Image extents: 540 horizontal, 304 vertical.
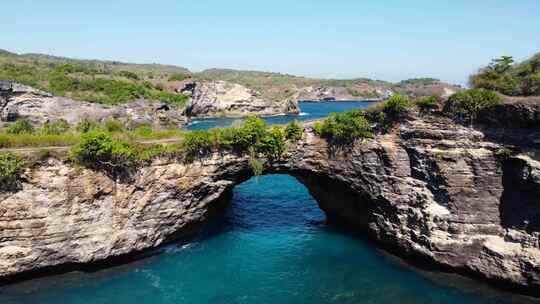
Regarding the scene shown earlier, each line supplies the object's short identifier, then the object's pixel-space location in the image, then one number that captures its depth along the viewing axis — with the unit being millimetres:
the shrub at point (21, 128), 41750
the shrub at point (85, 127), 46969
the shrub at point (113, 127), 41491
